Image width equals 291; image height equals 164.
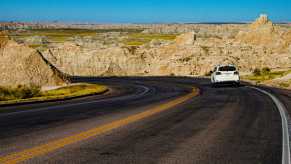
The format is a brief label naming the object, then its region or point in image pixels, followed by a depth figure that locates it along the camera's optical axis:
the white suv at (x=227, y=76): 36.53
